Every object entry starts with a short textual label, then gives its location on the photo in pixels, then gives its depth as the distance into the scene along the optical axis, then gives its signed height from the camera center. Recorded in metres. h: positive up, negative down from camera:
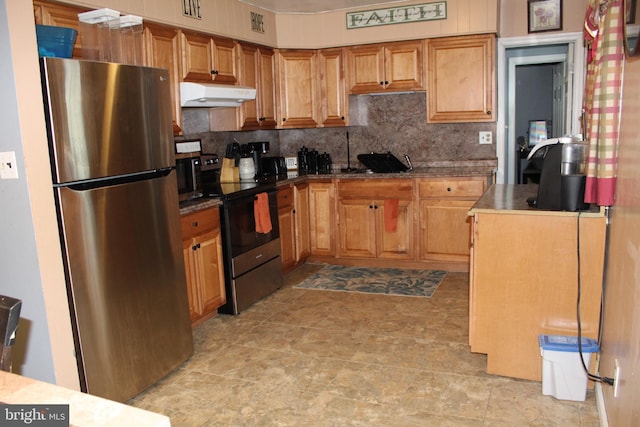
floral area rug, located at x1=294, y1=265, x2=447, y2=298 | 4.25 -1.28
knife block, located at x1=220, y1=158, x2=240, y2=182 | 4.45 -0.33
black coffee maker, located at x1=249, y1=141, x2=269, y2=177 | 4.81 -0.20
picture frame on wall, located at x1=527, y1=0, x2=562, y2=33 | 4.56 +0.88
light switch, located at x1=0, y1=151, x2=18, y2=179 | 2.19 -0.09
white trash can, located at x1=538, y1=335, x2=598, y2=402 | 2.45 -1.12
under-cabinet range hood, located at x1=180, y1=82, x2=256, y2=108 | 3.67 +0.27
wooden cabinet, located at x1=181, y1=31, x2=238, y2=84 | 3.76 +0.55
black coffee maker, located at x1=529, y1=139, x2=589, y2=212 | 2.50 -0.28
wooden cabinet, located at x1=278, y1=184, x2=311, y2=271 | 4.57 -0.82
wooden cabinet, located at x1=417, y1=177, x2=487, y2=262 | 4.49 -0.77
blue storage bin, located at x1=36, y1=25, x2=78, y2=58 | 2.38 +0.45
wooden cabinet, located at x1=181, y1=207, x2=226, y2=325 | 3.36 -0.82
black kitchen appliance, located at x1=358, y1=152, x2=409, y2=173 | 4.79 -0.32
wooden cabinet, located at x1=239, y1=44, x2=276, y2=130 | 4.46 +0.41
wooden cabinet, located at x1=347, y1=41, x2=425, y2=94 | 4.75 +0.52
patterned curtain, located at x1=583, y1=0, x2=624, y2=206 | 2.15 +0.04
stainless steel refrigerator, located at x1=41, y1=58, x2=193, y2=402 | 2.28 -0.37
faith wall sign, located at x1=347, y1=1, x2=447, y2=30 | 4.59 +0.95
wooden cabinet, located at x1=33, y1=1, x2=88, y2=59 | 2.74 +0.64
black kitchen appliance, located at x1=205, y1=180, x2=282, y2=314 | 3.73 -0.83
